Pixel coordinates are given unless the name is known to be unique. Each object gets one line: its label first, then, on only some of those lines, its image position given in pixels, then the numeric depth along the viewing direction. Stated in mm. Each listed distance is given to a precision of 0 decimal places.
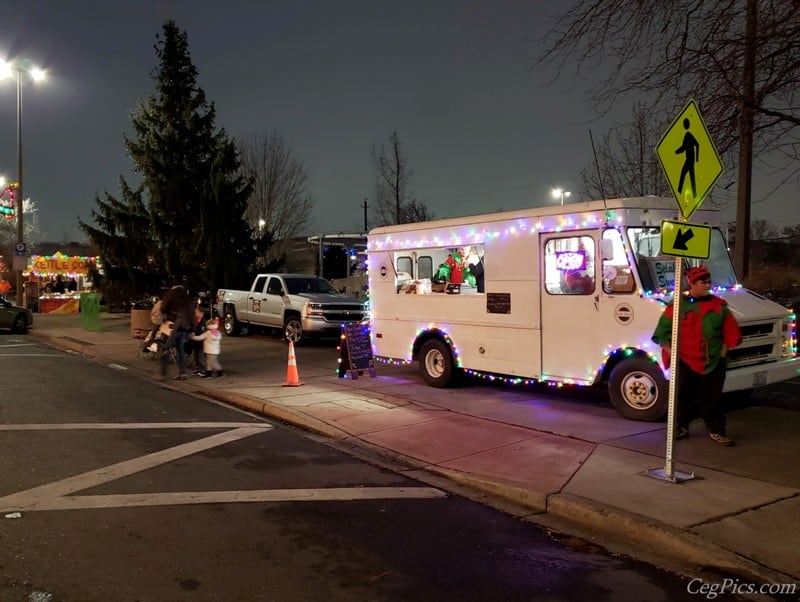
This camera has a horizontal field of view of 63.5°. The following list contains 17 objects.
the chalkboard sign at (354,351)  11703
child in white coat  12508
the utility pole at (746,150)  7684
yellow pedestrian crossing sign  5625
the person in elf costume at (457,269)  10320
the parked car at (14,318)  22250
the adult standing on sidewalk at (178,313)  12195
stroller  12859
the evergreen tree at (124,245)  26062
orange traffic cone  11320
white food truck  8049
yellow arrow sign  5434
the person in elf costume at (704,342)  6668
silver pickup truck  17094
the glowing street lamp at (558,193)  28297
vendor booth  34062
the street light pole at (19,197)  28594
